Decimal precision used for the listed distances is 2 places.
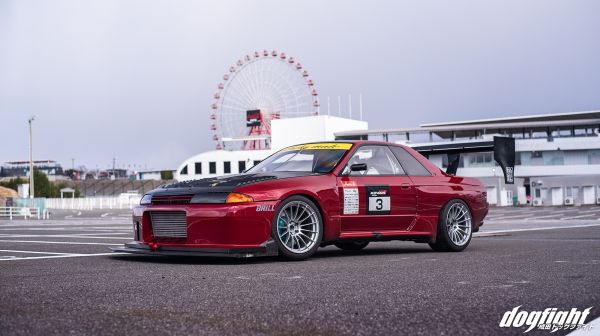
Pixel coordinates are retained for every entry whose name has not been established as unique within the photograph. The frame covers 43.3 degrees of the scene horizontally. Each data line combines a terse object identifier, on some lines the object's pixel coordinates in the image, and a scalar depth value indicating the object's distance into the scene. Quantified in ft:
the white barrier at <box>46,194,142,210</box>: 203.10
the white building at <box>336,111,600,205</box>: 211.82
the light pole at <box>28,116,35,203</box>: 173.84
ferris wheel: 248.93
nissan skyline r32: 24.02
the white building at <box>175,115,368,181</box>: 259.39
